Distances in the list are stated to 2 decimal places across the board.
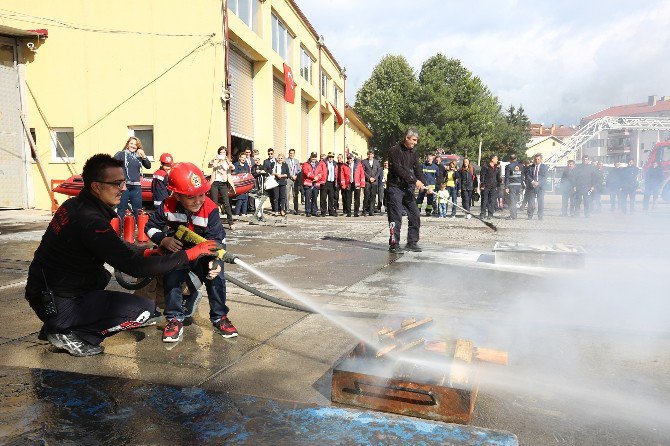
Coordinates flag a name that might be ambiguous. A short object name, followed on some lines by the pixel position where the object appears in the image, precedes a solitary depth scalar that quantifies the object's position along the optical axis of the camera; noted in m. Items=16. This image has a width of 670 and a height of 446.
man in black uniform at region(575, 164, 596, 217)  15.84
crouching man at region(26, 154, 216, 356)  3.18
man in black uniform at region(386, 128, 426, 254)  7.80
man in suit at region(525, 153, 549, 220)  14.67
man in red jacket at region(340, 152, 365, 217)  15.59
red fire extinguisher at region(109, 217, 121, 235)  7.55
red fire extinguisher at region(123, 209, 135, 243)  8.19
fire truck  18.90
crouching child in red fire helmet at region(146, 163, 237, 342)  3.71
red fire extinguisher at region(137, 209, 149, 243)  8.84
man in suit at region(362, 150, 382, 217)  15.95
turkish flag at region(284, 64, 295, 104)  20.70
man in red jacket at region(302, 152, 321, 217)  15.18
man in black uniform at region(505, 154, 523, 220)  15.06
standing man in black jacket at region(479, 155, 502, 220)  15.21
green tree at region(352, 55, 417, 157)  52.47
